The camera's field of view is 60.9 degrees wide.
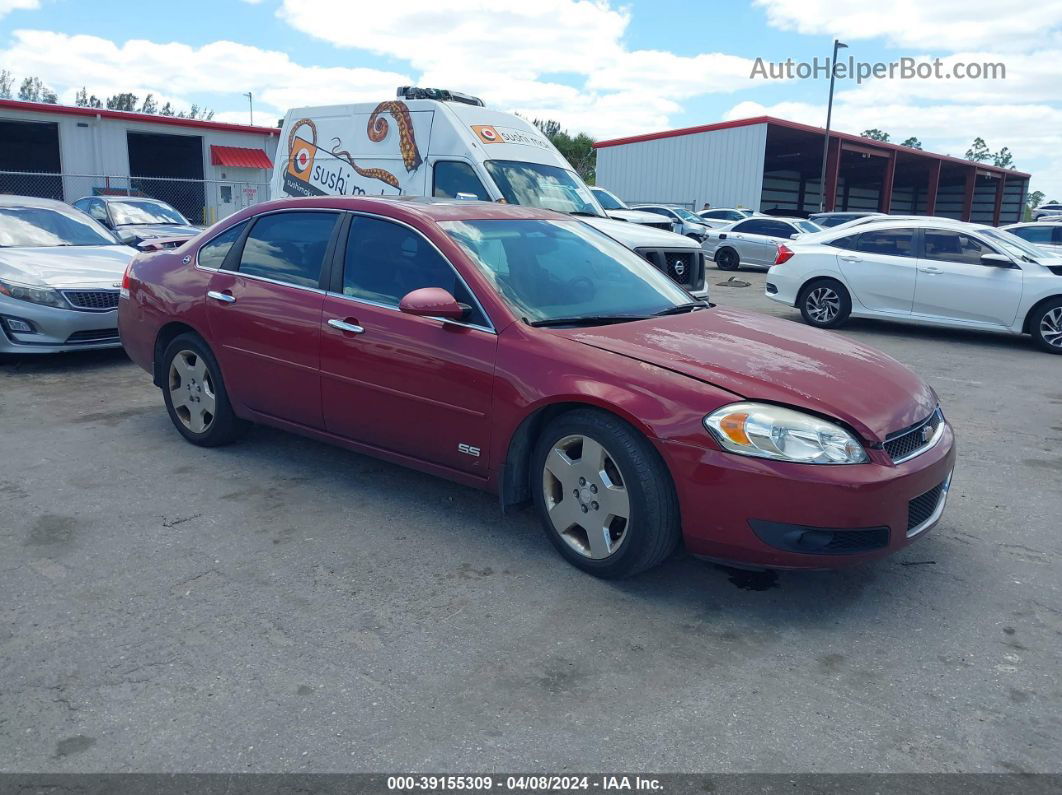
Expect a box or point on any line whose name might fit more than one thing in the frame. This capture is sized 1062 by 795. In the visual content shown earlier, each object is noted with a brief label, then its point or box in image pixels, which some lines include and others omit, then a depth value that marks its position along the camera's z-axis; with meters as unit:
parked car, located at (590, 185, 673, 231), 13.41
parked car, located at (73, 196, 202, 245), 13.66
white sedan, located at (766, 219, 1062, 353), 10.46
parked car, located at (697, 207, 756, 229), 29.67
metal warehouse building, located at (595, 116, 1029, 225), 38.27
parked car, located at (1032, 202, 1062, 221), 38.91
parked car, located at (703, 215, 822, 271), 21.41
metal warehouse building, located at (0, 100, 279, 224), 28.91
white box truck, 9.78
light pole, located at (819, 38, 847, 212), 34.12
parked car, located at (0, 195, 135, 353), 7.72
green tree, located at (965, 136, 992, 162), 114.56
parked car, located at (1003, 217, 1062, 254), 15.83
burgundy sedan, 3.48
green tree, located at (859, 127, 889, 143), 116.62
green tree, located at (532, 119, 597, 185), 64.50
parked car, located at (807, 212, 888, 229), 24.80
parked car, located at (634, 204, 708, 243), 24.16
